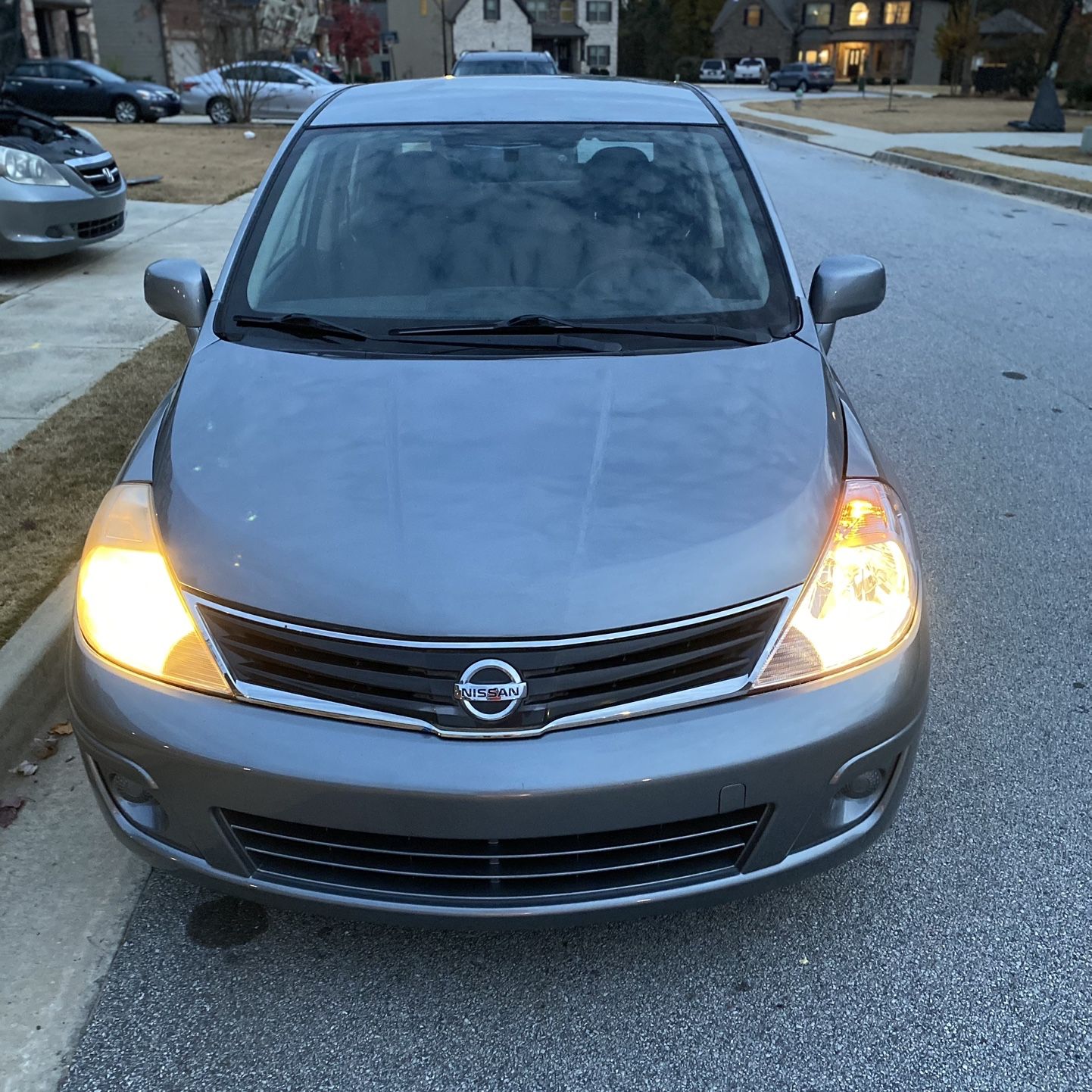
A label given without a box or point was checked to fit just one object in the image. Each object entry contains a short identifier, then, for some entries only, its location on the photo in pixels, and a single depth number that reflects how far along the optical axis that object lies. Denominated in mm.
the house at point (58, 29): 33438
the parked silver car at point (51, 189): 8164
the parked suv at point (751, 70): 73000
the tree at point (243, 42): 25375
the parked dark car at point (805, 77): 59344
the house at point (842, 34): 76312
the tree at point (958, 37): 48000
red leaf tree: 64000
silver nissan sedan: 2039
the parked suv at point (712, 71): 71625
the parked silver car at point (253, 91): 25375
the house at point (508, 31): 67381
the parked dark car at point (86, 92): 25344
